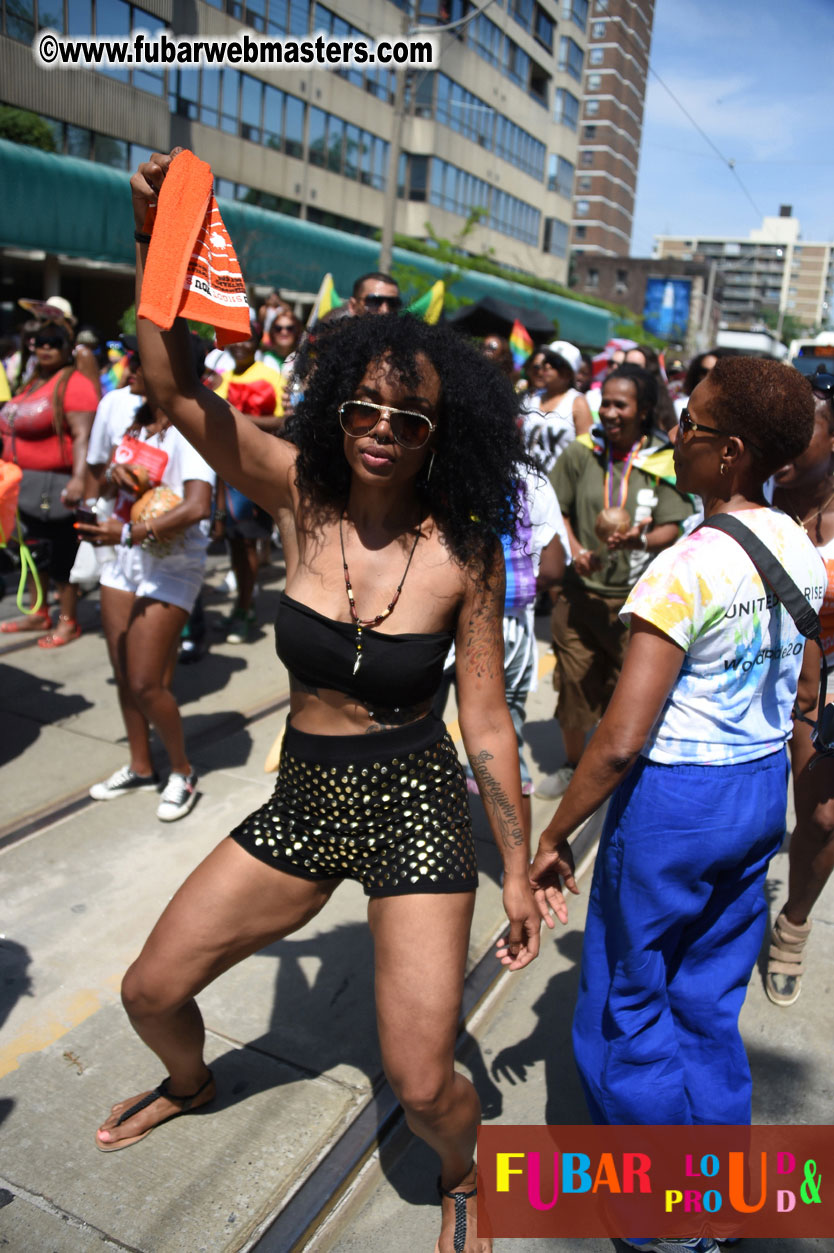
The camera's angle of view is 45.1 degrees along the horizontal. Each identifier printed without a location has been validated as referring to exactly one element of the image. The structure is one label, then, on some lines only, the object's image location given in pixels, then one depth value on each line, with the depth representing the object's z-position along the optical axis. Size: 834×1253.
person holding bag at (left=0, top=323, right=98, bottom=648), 6.46
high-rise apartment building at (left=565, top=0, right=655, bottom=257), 81.44
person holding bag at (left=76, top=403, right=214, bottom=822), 4.27
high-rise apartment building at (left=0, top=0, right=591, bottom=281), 24.14
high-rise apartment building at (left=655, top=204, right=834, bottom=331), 167.25
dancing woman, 2.24
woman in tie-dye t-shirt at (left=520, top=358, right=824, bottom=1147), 2.20
